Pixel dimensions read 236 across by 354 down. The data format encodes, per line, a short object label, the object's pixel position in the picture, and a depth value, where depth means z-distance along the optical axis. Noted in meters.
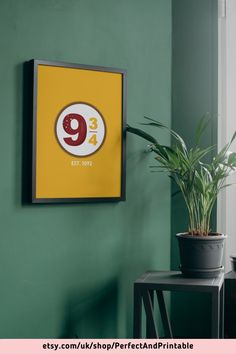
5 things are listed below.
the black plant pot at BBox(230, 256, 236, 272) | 3.03
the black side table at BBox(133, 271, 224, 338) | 2.60
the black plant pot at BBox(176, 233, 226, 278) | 2.70
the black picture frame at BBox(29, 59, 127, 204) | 2.69
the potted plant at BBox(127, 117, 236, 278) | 2.71
